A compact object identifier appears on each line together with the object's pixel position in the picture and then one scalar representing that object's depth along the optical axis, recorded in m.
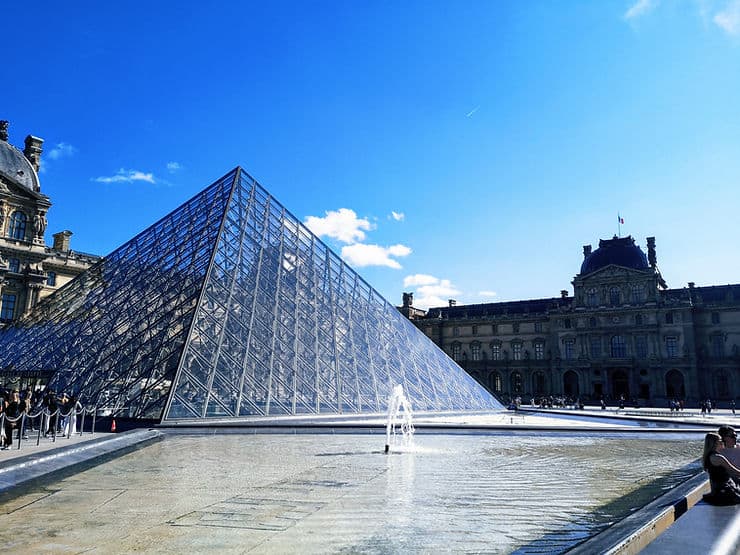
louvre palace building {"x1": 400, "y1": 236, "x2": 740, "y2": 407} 56.53
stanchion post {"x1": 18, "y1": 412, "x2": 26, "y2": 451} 10.20
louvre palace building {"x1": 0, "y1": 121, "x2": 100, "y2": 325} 42.22
